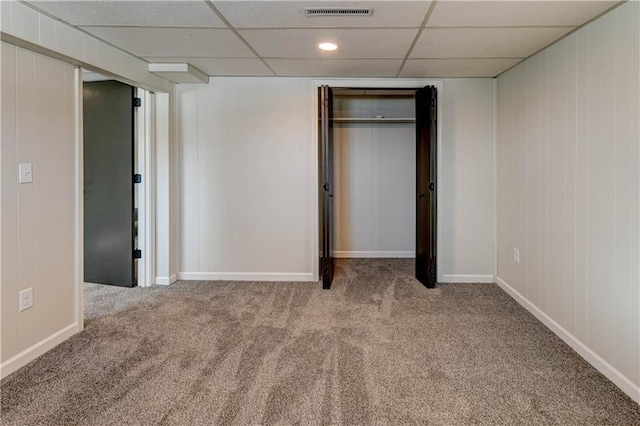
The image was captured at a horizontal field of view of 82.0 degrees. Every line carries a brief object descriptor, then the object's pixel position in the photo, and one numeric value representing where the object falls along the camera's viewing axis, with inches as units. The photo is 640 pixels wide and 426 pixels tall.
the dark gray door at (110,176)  145.1
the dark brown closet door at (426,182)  143.5
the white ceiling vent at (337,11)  85.7
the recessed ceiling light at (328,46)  110.6
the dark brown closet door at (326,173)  142.7
